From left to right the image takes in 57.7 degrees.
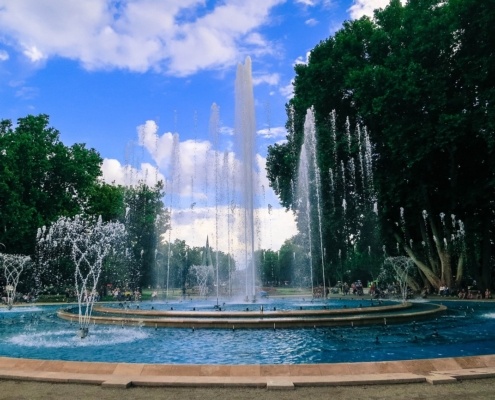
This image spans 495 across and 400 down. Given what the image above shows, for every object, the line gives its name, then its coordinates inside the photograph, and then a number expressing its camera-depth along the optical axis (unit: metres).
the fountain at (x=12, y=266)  33.07
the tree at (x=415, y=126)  28.34
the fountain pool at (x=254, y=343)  10.39
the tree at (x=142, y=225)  57.31
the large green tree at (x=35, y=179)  34.62
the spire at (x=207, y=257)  106.31
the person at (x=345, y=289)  41.71
